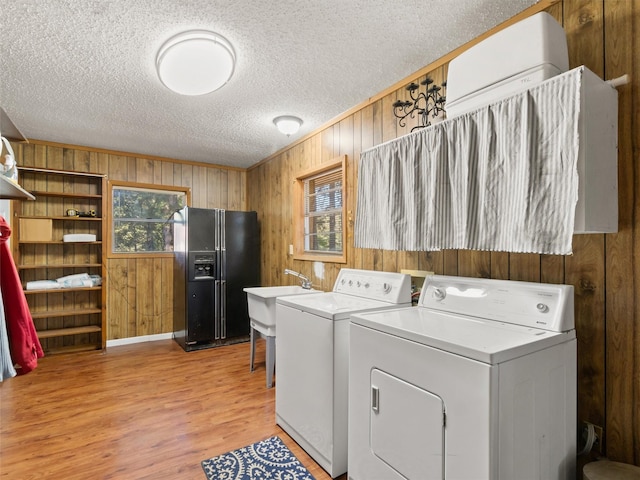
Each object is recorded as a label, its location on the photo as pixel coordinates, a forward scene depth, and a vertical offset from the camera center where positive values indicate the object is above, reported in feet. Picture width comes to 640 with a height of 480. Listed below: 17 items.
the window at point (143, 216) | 14.15 +1.02
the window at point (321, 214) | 10.60 +0.85
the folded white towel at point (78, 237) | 12.47 +0.11
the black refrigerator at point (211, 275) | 13.06 -1.41
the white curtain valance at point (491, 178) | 4.10 +0.90
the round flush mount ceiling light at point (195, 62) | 6.23 +3.40
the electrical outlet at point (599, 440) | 4.74 -2.80
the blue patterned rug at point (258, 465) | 5.96 -4.13
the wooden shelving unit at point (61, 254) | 12.10 -0.52
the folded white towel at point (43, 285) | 11.84 -1.58
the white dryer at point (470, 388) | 3.71 -1.84
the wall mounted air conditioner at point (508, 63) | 4.52 +2.52
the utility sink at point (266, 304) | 9.89 -1.97
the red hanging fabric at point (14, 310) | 5.02 -1.05
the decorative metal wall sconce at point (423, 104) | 7.04 +2.94
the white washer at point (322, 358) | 6.01 -2.28
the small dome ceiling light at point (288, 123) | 10.09 +3.43
